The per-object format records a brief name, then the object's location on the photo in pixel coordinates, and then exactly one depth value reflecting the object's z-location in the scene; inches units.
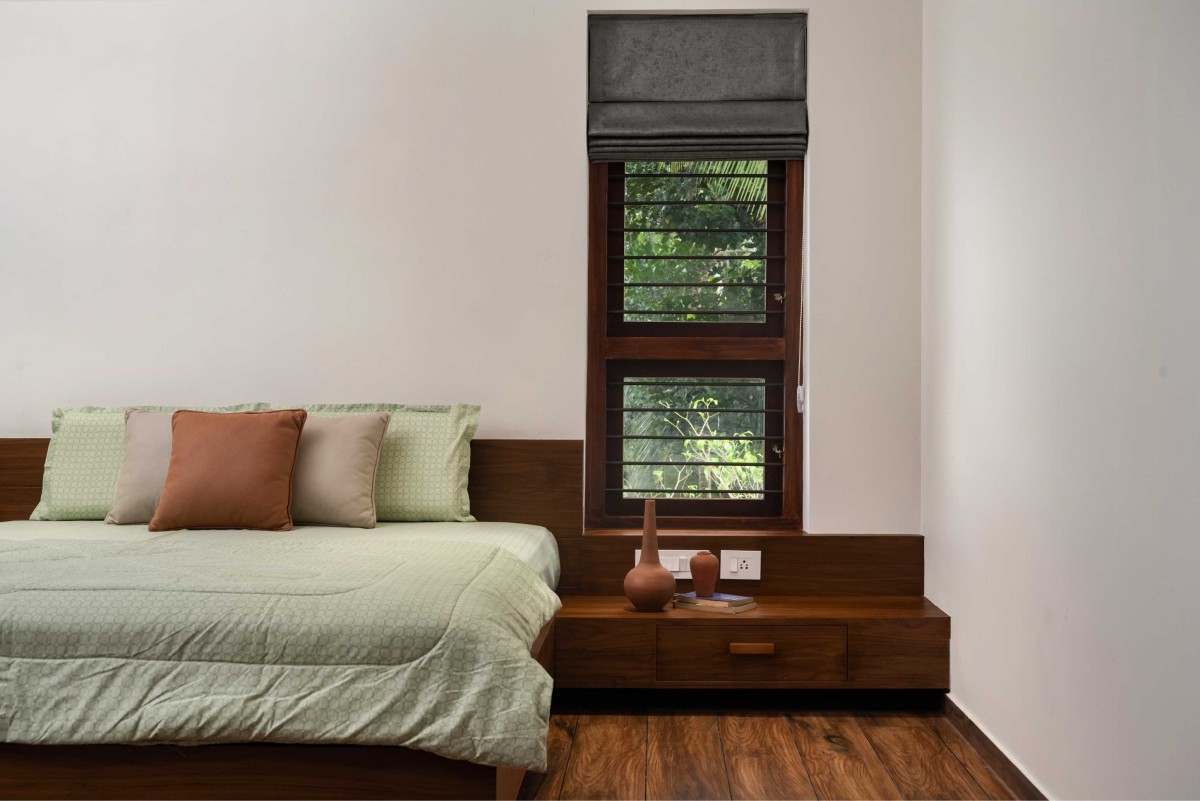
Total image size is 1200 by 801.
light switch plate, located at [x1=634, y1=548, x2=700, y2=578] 119.6
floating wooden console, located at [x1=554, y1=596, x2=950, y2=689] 108.8
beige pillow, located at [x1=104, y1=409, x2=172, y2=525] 109.0
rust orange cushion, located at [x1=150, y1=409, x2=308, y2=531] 103.0
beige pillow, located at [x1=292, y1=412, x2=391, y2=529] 108.1
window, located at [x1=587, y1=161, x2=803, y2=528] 127.7
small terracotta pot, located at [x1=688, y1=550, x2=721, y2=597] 113.4
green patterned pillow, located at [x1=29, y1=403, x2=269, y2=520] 115.0
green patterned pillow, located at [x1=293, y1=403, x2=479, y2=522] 114.1
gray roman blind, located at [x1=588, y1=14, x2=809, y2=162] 125.2
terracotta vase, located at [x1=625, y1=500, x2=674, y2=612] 109.5
